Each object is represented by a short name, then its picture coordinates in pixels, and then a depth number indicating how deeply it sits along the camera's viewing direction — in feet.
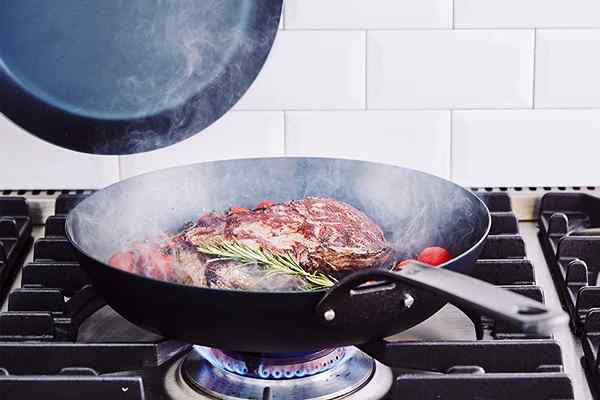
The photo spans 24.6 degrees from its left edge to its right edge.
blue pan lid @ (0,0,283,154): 3.81
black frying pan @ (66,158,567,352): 2.79
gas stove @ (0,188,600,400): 2.94
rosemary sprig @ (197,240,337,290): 3.24
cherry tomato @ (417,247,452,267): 3.34
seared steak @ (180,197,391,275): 3.31
